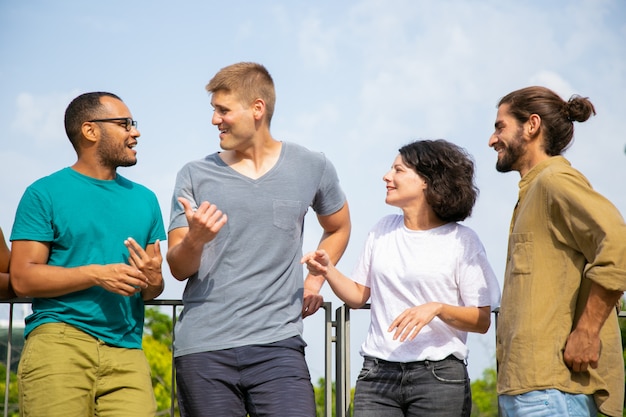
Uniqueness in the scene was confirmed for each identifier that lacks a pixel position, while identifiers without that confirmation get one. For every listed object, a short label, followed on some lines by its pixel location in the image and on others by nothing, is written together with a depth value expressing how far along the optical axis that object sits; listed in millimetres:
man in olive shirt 3018
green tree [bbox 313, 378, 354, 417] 15420
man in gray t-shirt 3387
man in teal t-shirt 3518
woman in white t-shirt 3629
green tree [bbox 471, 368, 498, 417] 15945
